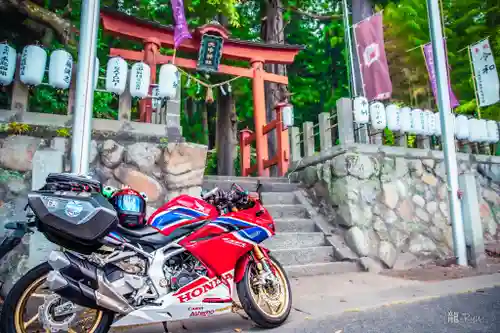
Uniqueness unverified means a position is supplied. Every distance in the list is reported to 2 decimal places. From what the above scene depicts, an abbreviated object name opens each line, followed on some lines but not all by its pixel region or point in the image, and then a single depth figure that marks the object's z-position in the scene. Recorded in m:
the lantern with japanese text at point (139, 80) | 4.83
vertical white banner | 8.78
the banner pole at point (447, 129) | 5.75
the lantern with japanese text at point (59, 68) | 4.33
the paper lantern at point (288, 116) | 8.58
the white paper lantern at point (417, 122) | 7.28
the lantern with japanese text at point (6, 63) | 4.13
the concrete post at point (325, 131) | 7.06
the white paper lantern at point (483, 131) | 8.13
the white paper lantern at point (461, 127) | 7.81
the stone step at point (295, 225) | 5.85
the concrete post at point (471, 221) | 5.77
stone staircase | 5.17
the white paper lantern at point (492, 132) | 8.29
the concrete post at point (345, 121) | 6.54
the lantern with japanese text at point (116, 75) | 4.71
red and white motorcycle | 2.44
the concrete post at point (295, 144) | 8.25
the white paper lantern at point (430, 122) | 7.34
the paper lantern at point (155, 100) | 5.24
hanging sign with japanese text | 8.52
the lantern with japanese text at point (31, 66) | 4.20
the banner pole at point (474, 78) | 9.23
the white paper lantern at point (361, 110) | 6.72
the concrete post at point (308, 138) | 7.73
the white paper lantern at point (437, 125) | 7.41
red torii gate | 7.81
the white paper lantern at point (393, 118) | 7.08
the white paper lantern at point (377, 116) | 6.87
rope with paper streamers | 9.45
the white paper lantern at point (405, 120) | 7.16
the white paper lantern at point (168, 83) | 5.14
